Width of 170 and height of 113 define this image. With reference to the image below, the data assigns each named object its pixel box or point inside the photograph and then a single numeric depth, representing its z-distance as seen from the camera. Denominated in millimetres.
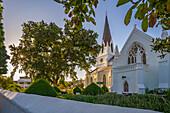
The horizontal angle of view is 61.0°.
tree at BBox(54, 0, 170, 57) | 1670
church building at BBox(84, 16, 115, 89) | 41938
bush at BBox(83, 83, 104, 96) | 12039
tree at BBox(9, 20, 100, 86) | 21594
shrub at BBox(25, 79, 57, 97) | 9371
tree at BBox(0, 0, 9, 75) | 35719
